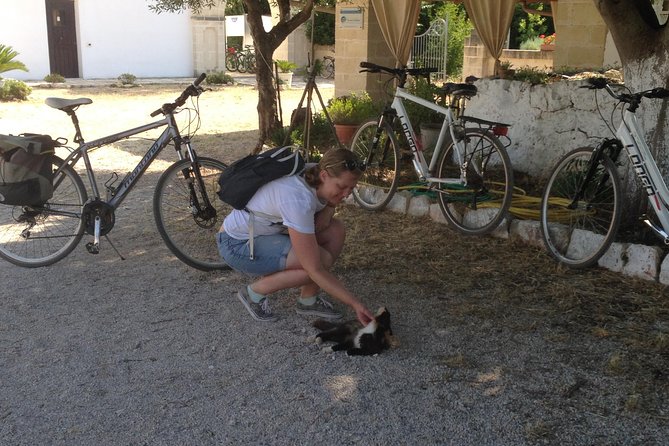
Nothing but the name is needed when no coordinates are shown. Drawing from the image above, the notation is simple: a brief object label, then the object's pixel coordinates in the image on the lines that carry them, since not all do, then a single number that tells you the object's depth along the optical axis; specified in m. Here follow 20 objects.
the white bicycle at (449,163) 5.27
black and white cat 3.41
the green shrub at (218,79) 20.95
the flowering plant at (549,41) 18.41
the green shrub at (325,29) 26.62
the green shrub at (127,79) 20.24
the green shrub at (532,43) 21.83
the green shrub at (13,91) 15.38
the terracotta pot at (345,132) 8.25
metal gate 19.27
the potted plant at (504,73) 8.05
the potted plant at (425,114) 7.21
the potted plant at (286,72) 20.88
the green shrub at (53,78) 19.70
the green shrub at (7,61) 15.00
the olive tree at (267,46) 8.41
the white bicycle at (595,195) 4.29
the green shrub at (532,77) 7.28
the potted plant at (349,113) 8.27
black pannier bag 4.51
